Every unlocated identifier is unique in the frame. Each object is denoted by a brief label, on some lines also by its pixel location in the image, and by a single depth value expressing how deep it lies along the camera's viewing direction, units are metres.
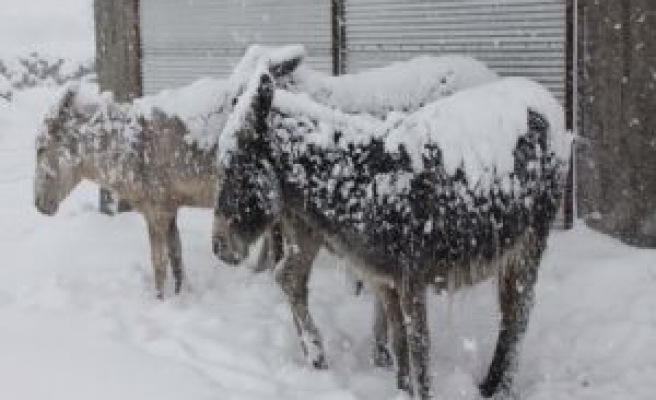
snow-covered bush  21.91
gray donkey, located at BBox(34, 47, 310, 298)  6.62
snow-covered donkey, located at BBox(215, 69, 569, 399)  4.34
